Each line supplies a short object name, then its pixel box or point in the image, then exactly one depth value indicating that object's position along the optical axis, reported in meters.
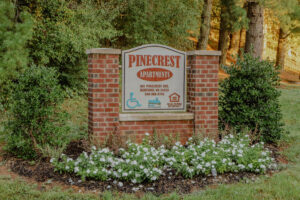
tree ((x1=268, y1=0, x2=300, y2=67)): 13.75
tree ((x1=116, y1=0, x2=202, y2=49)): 15.29
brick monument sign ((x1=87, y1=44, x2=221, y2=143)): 6.07
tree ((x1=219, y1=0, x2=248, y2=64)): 16.00
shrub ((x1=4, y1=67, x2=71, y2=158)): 5.57
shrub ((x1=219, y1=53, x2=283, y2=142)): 6.91
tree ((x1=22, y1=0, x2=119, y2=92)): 11.16
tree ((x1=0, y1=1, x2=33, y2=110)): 8.97
